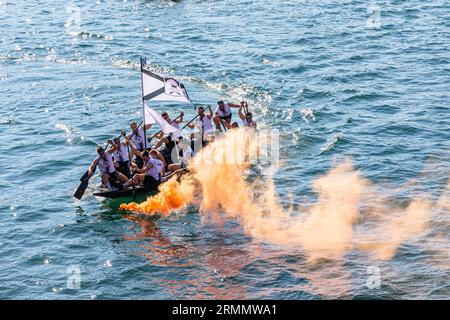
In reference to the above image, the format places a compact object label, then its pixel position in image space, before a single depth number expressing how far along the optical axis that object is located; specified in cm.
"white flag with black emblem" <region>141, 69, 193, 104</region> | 2908
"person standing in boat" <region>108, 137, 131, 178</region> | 3053
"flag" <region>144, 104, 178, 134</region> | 2895
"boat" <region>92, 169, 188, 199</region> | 2906
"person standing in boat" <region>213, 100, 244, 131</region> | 3519
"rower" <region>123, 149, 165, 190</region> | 2952
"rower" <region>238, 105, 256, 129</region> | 3500
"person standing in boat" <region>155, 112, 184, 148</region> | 3184
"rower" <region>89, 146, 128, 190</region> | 2961
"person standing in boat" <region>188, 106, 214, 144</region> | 3388
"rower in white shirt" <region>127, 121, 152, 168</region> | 3192
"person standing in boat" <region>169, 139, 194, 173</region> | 3102
